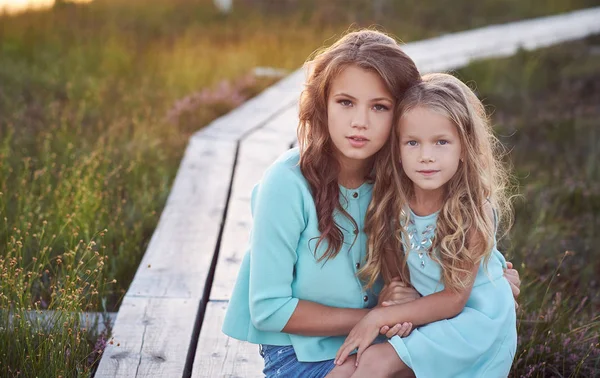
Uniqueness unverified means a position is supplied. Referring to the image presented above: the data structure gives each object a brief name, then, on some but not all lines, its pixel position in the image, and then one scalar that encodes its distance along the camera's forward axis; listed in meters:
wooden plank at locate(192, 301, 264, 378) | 2.81
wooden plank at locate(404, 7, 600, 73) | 7.63
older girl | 2.59
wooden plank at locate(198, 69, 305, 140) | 5.61
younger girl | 2.58
